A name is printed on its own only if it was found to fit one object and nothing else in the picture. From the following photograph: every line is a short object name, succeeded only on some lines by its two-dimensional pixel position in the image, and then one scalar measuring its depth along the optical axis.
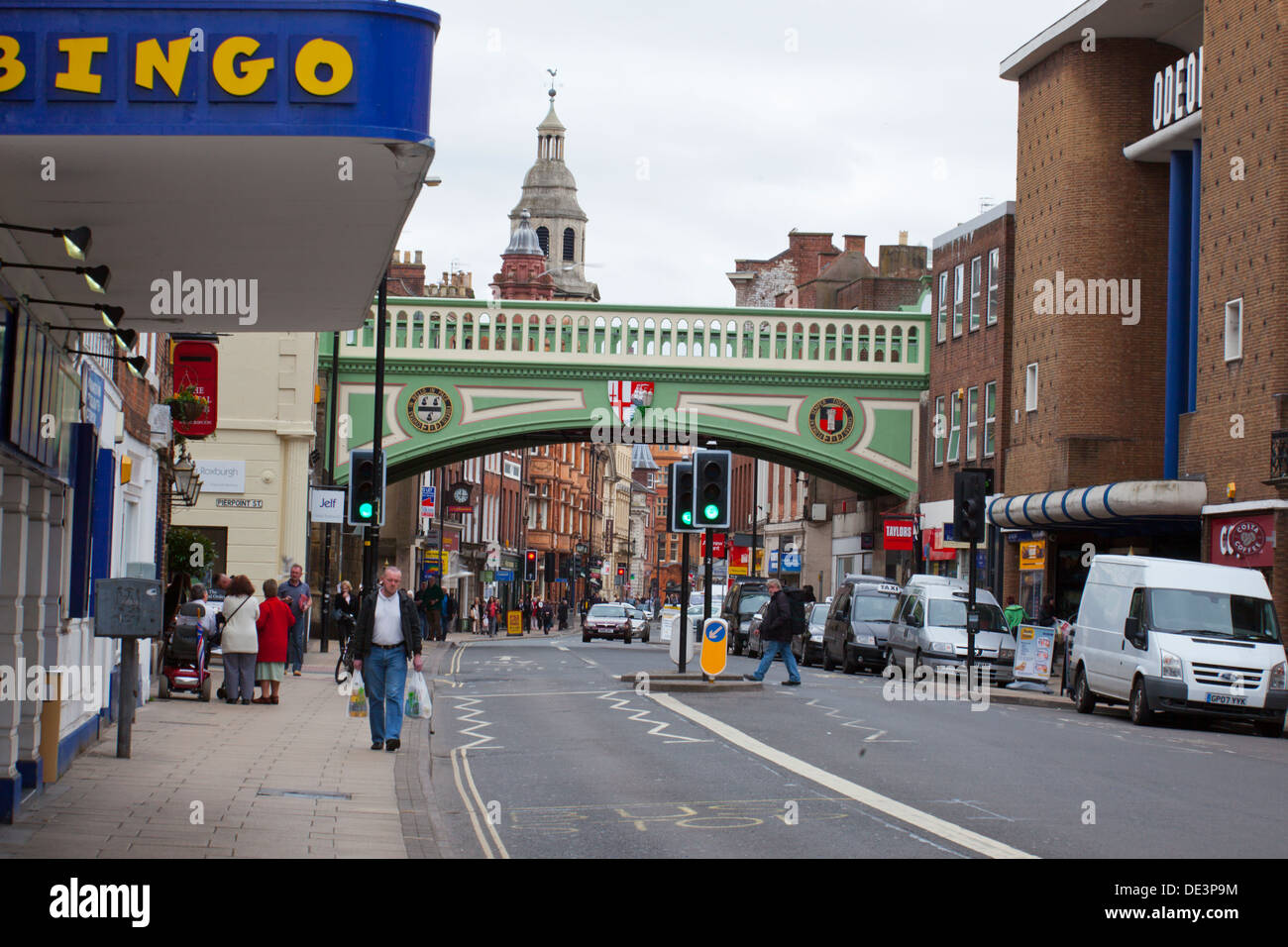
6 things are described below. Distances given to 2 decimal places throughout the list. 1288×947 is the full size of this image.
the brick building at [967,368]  47.38
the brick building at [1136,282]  33.56
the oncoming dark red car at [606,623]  66.75
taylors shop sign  51.06
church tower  166.62
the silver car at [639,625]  71.06
